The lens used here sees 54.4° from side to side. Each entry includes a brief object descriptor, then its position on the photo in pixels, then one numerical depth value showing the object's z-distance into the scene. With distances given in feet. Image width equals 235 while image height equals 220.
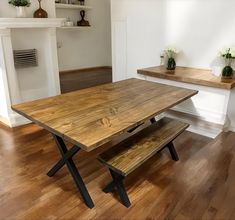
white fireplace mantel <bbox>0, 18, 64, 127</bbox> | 9.19
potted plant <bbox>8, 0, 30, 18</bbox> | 9.11
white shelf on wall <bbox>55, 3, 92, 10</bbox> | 17.67
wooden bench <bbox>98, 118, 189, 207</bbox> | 5.17
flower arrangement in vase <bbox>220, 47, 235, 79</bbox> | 8.56
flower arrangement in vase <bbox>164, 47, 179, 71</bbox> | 10.51
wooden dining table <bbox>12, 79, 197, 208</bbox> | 4.65
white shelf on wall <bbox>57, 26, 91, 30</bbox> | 19.05
